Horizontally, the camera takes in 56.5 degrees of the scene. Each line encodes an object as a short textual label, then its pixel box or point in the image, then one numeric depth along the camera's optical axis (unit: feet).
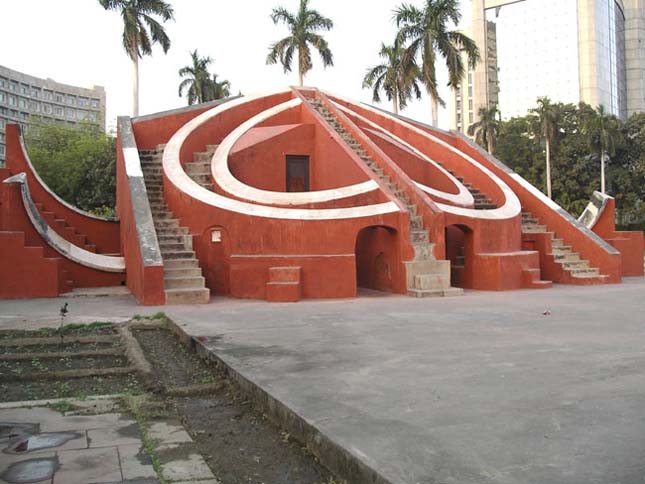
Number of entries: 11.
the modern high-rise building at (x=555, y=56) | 198.49
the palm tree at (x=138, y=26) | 78.43
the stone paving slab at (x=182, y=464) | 9.27
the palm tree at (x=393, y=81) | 84.87
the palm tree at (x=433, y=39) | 76.13
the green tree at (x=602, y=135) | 114.62
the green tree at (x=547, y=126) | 117.60
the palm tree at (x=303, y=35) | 86.94
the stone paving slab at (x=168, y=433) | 11.03
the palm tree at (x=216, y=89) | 109.29
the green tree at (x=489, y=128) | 134.31
